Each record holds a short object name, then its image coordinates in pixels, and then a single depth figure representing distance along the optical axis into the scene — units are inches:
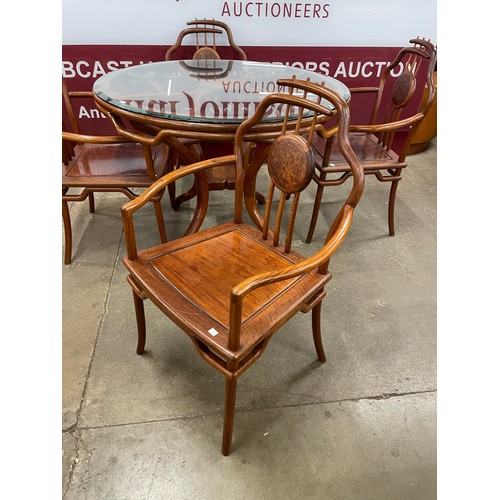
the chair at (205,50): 90.4
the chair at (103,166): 68.7
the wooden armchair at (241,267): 40.7
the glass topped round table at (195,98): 60.6
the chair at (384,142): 76.0
